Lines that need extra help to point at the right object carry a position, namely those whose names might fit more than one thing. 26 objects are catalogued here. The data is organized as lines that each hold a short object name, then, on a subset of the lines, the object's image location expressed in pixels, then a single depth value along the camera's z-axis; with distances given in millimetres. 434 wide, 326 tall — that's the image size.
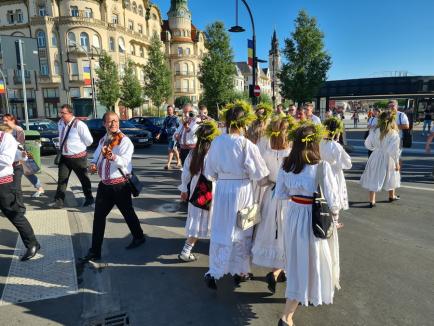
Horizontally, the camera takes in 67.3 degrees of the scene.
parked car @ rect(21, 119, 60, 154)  14101
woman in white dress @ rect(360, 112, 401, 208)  6023
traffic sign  14712
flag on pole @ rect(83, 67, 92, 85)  23853
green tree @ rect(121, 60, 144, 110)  37062
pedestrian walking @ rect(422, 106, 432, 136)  19578
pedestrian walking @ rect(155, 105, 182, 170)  10359
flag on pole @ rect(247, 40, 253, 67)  14719
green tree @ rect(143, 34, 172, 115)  37719
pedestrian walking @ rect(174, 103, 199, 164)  7930
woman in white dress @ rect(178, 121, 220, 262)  4078
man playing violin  4043
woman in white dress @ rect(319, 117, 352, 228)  4477
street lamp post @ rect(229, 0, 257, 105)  13734
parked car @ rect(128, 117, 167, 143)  18083
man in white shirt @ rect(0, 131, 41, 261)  3854
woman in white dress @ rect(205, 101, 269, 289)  3295
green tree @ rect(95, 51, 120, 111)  34125
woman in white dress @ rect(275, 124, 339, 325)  2717
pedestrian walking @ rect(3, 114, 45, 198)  5359
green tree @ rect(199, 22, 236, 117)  31719
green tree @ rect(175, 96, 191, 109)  56875
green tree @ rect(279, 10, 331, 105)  23500
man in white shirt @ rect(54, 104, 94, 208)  6023
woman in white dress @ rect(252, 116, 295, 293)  3416
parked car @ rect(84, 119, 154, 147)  15422
